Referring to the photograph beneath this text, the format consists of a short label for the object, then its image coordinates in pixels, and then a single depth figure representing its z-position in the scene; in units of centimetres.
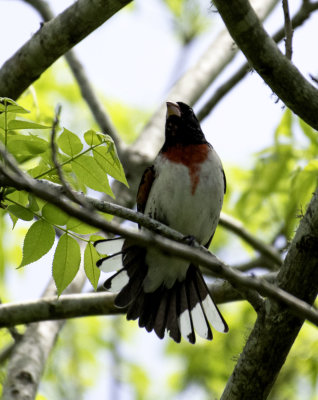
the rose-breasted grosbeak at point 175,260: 841
